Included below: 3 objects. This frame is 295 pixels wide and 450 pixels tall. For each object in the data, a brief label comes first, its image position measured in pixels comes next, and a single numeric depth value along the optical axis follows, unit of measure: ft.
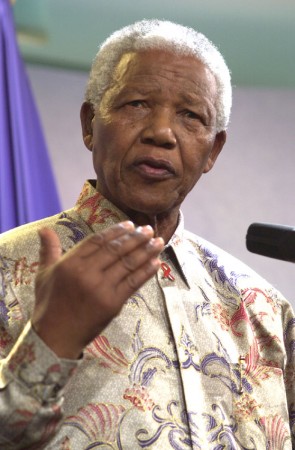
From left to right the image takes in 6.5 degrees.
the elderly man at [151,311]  8.42
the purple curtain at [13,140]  10.87
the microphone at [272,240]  8.51
